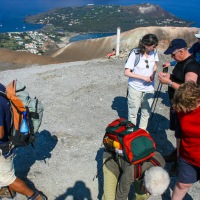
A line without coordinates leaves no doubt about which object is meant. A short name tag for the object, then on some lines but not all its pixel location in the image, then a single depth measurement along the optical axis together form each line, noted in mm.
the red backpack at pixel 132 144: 2955
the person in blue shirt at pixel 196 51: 5179
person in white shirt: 4555
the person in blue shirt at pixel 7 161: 3201
